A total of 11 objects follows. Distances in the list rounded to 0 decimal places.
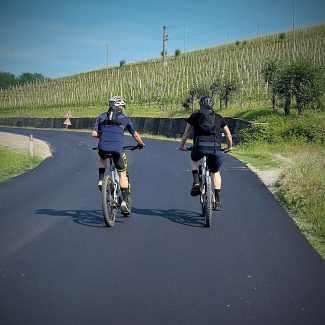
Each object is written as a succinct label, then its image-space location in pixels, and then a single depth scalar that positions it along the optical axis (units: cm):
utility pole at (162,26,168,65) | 6831
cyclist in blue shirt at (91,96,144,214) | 736
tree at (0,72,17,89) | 19490
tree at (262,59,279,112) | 3703
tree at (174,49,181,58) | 9694
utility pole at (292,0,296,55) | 4046
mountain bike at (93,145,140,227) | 709
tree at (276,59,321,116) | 2725
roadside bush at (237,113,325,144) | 2245
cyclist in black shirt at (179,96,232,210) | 734
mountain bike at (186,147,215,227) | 715
